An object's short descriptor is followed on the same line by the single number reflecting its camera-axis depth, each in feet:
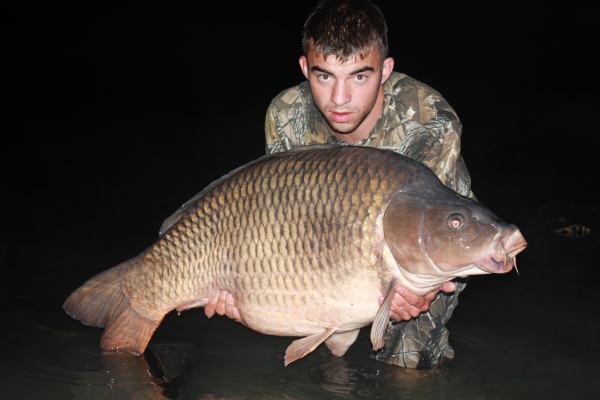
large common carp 7.13
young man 8.79
